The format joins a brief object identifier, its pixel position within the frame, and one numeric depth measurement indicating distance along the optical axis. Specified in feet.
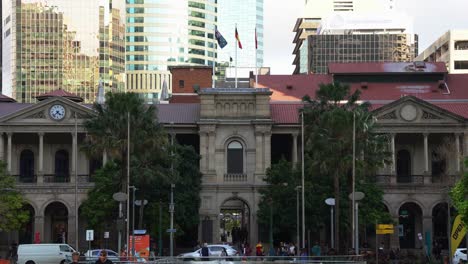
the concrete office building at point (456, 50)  570.46
